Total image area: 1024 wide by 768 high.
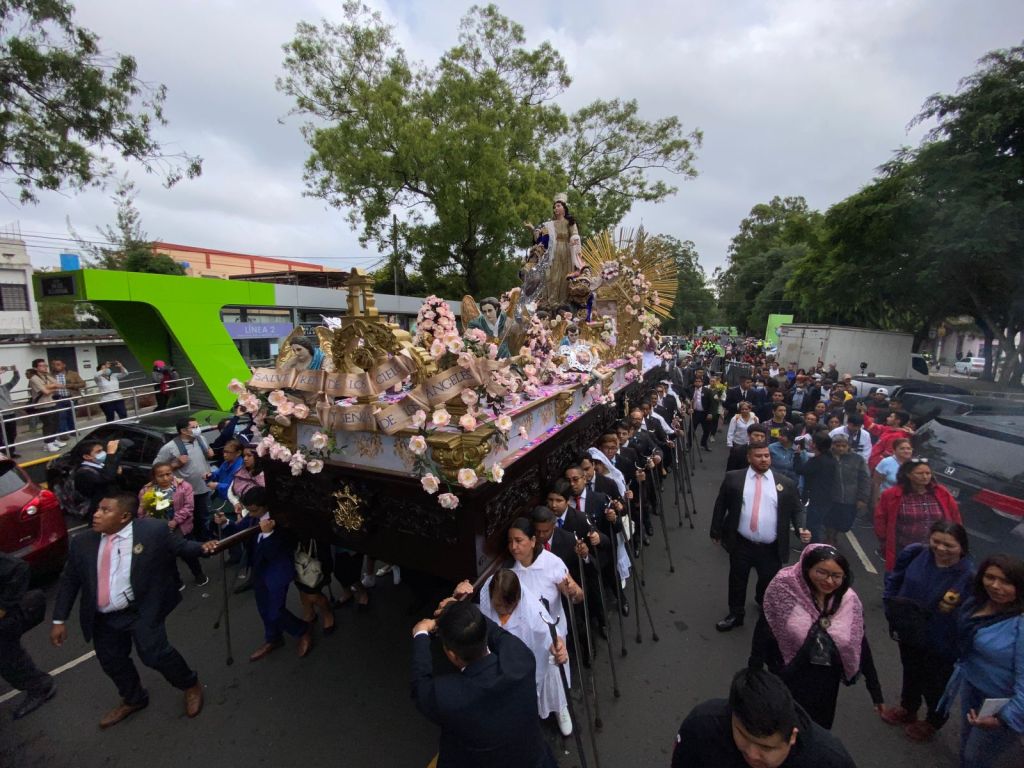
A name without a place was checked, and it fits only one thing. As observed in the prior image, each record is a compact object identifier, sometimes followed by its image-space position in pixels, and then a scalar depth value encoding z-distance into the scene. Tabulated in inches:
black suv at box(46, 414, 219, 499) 246.5
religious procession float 119.2
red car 175.6
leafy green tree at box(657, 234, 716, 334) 1785.2
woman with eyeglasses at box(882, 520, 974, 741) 112.1
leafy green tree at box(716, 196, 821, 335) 1473.9
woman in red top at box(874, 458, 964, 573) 149.9
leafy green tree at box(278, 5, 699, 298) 618.2
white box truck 762.2
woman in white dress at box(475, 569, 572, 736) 106.6
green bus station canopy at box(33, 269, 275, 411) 398.6
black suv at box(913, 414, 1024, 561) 167.9
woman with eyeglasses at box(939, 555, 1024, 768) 93.4
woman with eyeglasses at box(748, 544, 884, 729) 99.7
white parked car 1217.2
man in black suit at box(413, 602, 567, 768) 78.4
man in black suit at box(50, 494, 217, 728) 120.3
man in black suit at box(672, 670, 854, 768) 62.1
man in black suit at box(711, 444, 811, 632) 157.8
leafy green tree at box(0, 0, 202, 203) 365.7
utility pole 736.6
